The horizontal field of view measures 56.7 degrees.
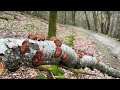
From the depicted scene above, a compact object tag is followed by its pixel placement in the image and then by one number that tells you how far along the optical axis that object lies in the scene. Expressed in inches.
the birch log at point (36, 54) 39.3
